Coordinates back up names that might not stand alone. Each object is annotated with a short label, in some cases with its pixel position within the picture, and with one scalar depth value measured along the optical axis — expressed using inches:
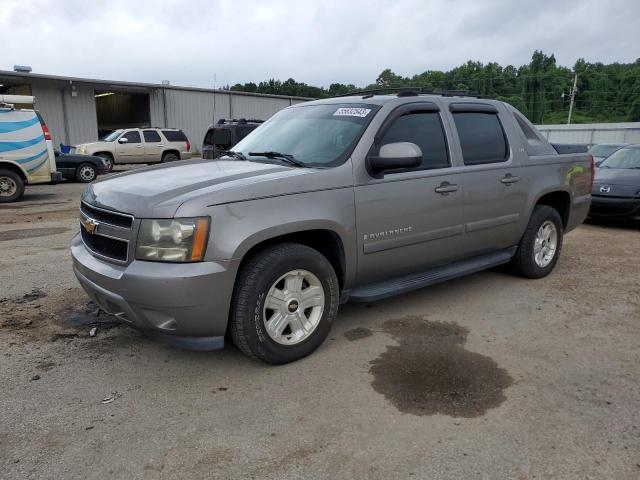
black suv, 547.2
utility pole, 2554.9
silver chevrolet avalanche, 119.0
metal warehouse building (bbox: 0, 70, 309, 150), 959.6
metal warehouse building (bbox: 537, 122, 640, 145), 1268.5
